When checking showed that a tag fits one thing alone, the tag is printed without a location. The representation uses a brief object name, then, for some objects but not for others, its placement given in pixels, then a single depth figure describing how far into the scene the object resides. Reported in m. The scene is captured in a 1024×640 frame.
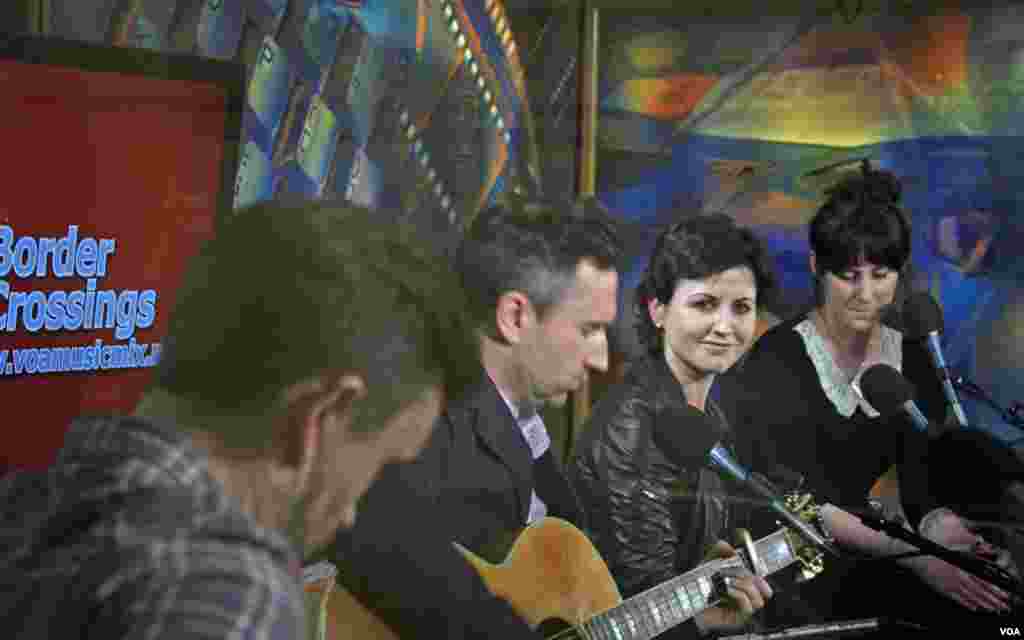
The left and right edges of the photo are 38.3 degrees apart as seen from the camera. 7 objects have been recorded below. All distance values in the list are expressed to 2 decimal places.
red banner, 2.57
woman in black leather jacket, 3.52
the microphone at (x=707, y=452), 3.56
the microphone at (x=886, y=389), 3.64
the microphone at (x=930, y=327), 3.61
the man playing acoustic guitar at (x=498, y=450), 2.99
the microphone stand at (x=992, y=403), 3.61
